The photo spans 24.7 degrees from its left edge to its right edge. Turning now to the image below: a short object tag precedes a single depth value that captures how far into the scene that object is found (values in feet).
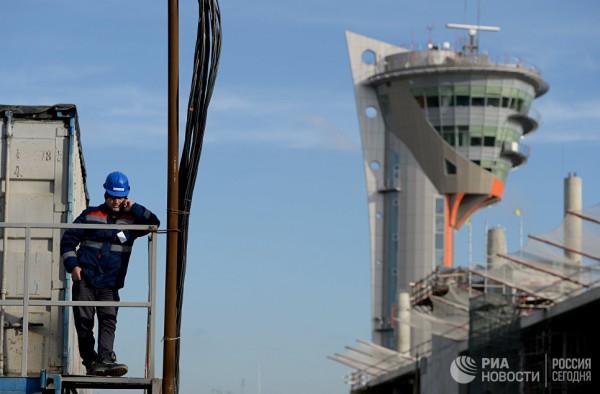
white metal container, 46.03
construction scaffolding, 150.92
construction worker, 42.55
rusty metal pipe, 43.27
